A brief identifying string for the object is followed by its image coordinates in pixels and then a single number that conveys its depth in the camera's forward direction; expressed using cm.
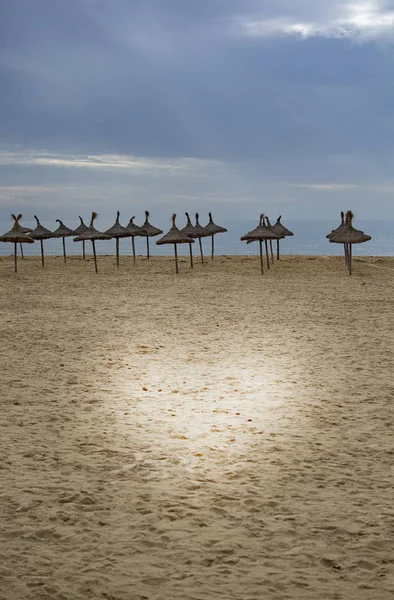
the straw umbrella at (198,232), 3200
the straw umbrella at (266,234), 2614
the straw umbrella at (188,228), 3228
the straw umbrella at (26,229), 3596
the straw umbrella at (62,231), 3481
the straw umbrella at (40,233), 3203
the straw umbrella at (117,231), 3098
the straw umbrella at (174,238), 2700
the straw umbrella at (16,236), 2705
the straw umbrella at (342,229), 2746
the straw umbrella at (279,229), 3256
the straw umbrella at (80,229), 3566
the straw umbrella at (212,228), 3306
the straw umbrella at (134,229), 3340
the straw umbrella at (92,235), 2875
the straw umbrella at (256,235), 2613
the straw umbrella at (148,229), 3484
